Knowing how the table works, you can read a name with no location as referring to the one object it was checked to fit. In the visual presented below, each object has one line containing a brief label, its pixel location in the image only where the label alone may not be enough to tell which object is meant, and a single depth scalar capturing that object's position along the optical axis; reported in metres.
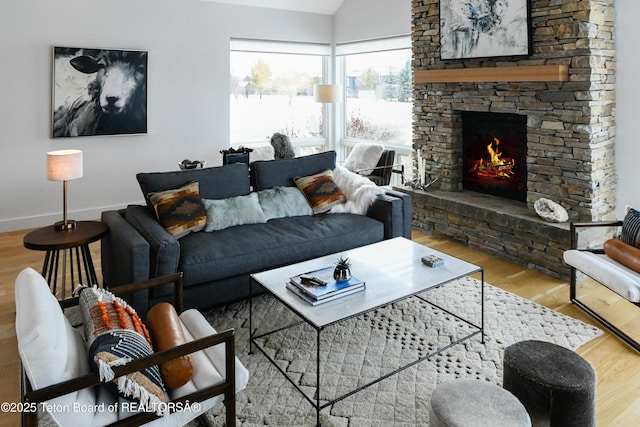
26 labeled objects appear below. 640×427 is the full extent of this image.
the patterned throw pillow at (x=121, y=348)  1.64
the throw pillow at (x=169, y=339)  1.81
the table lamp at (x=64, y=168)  3.22
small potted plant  2.66
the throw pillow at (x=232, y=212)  3.60
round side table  3.02
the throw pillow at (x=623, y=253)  2.92
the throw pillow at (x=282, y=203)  3.95
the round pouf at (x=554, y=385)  1.95
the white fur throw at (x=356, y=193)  4.11
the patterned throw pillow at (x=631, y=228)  3.06
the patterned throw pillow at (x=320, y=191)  4.11
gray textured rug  2.29
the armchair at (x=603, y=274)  2.73
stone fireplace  3.79
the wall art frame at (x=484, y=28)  4.13
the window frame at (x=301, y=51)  6.71
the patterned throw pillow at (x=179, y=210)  3.40
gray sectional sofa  2.98
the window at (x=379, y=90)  6.59
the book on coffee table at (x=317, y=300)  2.47
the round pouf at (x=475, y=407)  1.66
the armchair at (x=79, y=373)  1.55
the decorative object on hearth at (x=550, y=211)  3.91
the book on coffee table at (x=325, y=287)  2.50
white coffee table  2.37
